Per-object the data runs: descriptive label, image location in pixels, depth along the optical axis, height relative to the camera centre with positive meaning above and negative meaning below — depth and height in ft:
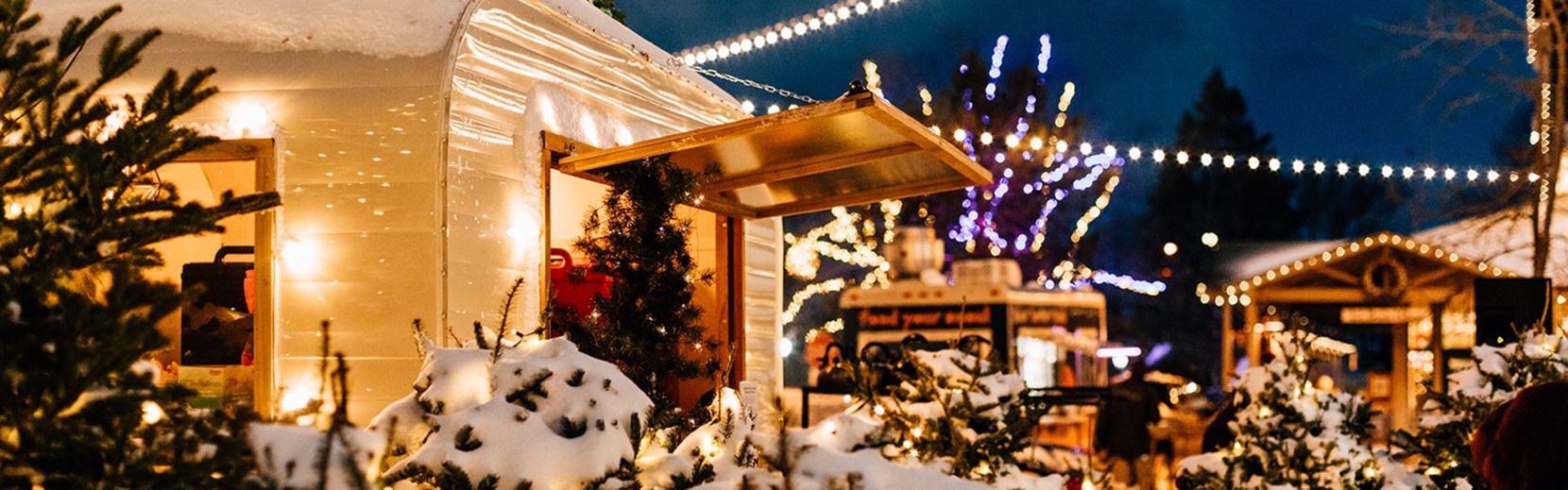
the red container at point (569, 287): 31.14 -1.20
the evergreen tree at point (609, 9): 31.73 +6.25
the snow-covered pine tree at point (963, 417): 15.67 -2.30
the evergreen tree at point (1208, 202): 130.21 +4.66
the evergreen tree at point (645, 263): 23.08 -0.42
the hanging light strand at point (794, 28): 37.91 +6.74
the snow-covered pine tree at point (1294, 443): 22.20 -3.73
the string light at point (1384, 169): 49.52 +3.08
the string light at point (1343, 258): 55.26 -0.91
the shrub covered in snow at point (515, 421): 10.41 -1.61
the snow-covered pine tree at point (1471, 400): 24.54 -3.22
